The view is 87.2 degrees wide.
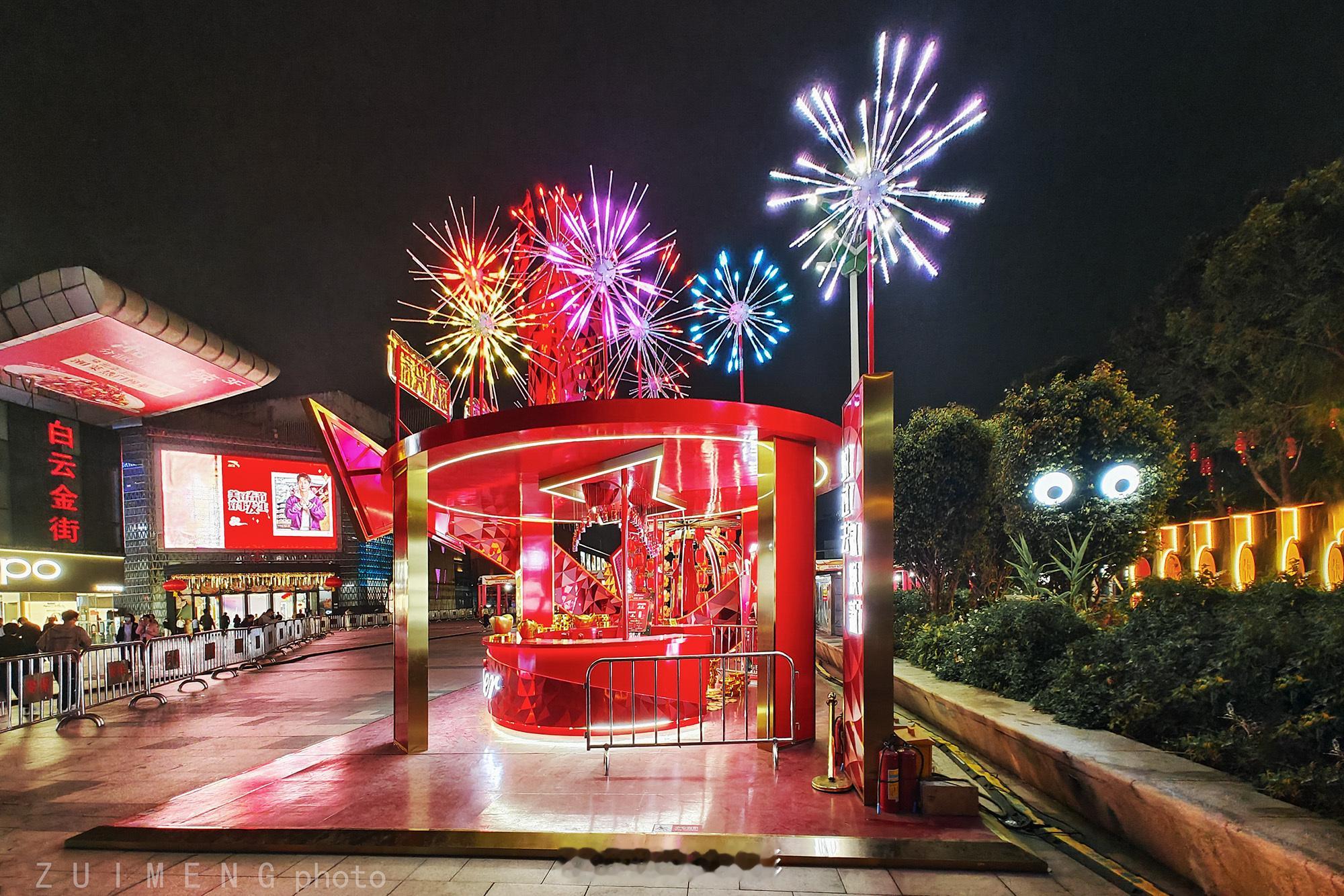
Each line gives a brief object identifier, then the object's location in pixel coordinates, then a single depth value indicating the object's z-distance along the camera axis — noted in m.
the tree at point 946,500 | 16.34
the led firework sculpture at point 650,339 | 12.27
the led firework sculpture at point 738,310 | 13.55
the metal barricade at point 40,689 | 10.80
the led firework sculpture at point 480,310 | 11.27
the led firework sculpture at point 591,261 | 10.80
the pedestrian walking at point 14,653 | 10.91
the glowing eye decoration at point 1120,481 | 13.62
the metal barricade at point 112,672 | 12.70
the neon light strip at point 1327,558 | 16.97
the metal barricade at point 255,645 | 19.92
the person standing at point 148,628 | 18.56
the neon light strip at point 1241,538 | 20.39
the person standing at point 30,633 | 12.49
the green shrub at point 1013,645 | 9.08
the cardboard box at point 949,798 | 5.40
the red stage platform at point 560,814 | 4.96
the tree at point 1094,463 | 13.65
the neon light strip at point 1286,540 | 18.53
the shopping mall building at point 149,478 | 24.39
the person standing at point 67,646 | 11.55
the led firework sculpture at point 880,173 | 7.78
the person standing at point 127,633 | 19.36
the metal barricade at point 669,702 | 7.67
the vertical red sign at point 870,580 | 5.71
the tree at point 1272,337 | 14.52
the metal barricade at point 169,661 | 14.66
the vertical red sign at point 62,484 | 26.34
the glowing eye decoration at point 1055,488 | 14.05
